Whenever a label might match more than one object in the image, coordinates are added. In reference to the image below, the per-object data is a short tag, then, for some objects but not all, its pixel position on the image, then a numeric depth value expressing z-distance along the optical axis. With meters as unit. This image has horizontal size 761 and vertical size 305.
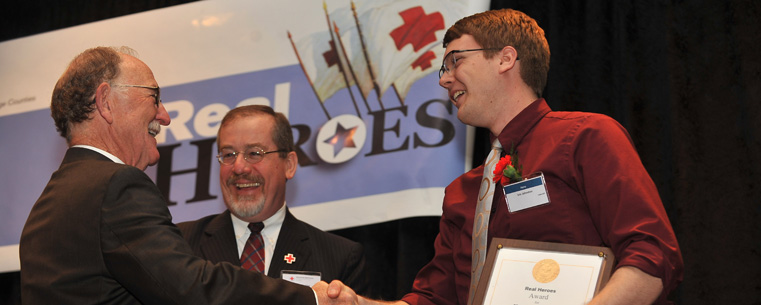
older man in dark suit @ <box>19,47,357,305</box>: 2.07
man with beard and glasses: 3.33
